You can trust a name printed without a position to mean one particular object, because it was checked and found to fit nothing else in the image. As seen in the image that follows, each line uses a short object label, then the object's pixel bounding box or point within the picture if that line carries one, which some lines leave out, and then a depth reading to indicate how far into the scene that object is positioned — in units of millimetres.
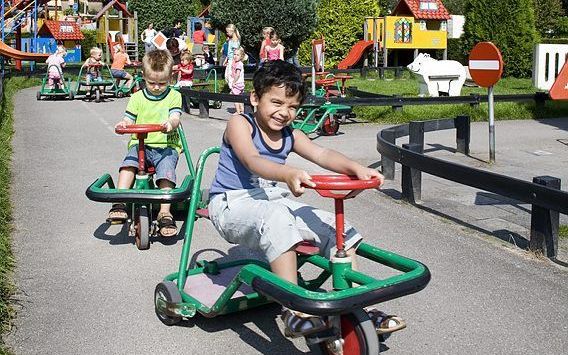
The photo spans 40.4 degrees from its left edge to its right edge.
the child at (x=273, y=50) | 16750
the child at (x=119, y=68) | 20719
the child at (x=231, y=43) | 16834
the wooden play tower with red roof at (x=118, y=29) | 35609
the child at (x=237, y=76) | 16094
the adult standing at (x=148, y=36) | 24516
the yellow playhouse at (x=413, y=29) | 30031
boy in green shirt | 6414
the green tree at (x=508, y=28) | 25172
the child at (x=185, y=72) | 18094
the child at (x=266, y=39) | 16797
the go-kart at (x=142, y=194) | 5863
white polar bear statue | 18016
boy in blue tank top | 3750
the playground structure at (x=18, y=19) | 24970
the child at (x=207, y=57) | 31109
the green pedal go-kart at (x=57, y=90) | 19812
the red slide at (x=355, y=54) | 28859
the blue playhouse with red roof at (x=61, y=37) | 35969
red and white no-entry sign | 10094
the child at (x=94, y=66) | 19719
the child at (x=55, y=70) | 19406
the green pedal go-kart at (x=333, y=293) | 3326
